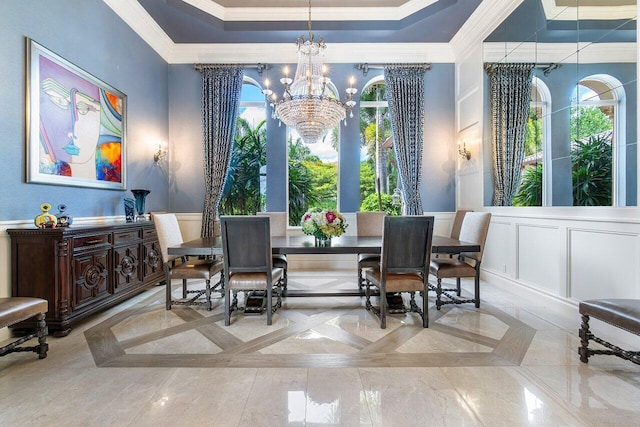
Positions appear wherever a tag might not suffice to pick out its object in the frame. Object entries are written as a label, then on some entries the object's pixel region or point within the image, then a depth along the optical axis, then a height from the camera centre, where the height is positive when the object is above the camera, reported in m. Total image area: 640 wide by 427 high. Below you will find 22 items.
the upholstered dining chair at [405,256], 2.62 -0.38
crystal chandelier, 3.26 +1.21
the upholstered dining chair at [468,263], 3.10 -0.54
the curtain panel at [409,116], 5.11 +1.64
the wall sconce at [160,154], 4.73 +0.96
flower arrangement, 3.05 -0.11
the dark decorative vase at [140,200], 3.94 +0.19
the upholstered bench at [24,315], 1.92 -0.66
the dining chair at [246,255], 2.65 -0.37
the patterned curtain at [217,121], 5.09 +1.57
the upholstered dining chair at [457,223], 4.53 -0.16
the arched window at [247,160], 5.45 +0.96
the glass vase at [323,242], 2.90 -0.29
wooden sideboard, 2.49 -0.48
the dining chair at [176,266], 3.10 -0.55
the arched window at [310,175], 5.36 +0.68
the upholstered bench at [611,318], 1.77 -0.66
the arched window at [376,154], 5.36 +1.06
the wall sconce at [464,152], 4.80 +0.98
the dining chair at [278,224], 4.07 -0.15
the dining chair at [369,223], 4.03 -0.14
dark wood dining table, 2.81 -0.32
